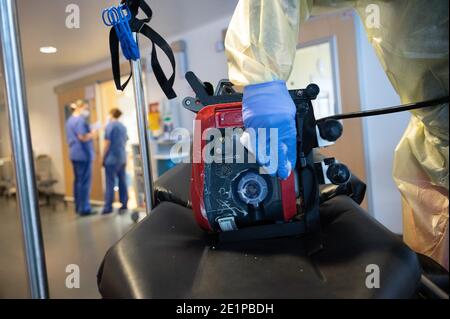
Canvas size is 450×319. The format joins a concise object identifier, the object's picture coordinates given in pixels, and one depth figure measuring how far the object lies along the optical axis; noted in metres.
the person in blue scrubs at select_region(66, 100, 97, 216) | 3.42
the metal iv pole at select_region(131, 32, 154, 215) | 0.84
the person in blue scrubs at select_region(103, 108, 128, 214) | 3.18
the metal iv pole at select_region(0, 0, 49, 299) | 0.51
